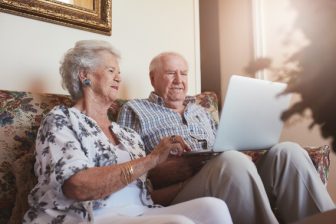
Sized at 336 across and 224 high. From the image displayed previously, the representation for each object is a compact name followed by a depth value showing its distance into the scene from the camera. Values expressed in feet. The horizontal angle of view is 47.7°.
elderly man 3.44
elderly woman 3.05
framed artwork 5.07
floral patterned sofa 3.52
